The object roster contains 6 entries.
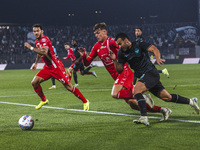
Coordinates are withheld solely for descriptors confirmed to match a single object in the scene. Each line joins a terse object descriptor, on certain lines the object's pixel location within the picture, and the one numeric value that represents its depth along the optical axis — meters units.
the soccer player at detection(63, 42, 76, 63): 18.31
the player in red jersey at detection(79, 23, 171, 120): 7.13
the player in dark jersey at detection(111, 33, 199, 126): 6.44
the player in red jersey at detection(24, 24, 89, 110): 8.85
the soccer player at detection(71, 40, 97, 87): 16.39
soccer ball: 6.33
